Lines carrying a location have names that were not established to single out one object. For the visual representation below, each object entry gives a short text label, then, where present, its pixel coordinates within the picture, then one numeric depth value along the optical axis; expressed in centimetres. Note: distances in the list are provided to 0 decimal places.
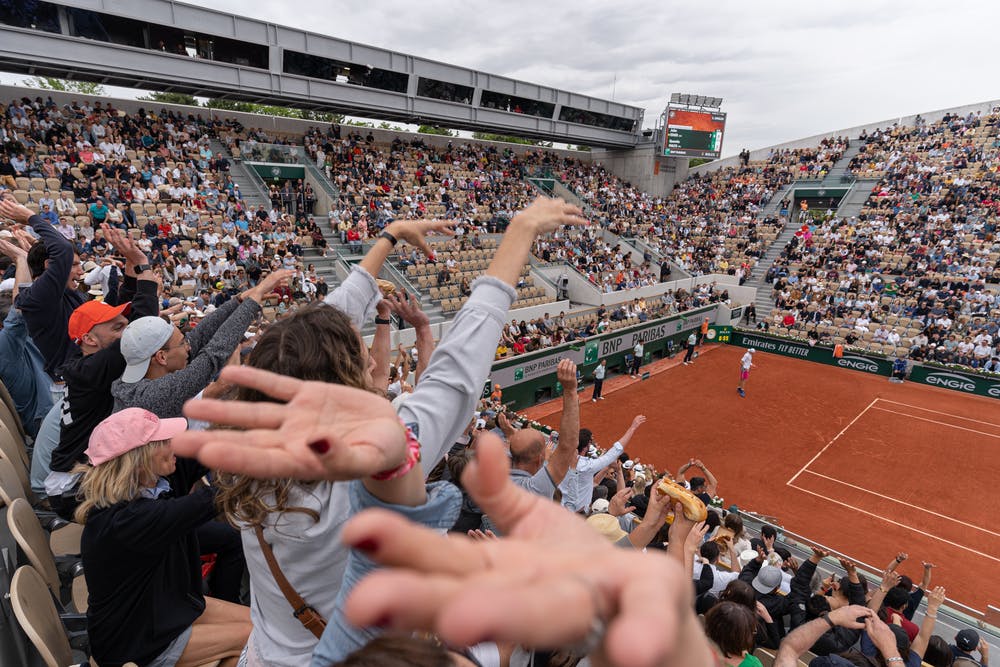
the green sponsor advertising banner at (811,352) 2144
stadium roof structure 1659
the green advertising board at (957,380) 1910
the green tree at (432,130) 6162
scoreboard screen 3569
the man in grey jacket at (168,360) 287
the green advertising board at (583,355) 1599
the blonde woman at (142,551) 226
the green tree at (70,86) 4912
